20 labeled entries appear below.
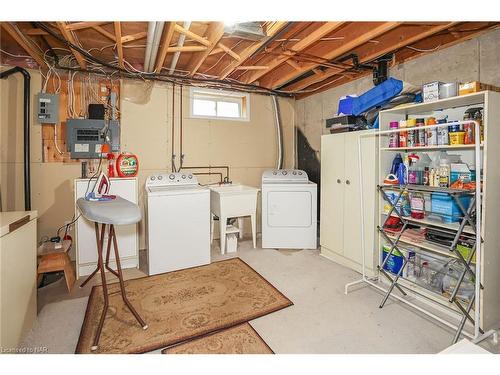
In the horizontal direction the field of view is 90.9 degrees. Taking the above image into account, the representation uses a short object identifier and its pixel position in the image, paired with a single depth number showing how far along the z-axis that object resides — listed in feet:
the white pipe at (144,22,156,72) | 6.77
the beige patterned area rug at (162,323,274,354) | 5.38
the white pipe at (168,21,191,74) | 6.79
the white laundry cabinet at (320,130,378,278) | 8.59
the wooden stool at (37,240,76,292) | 7.55
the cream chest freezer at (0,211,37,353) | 4.81
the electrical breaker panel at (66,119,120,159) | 9.65
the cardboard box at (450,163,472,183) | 6.17
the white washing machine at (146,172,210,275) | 8.83
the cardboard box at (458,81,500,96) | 5.88
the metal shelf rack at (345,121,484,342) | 5.35
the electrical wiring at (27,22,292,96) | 7.82
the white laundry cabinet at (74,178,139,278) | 8.64
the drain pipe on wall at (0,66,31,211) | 9.09
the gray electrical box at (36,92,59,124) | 9.31
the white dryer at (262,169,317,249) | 11.23
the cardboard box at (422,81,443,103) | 6.64
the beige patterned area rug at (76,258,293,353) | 5.81
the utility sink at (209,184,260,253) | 10.66
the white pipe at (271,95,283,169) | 13.99
